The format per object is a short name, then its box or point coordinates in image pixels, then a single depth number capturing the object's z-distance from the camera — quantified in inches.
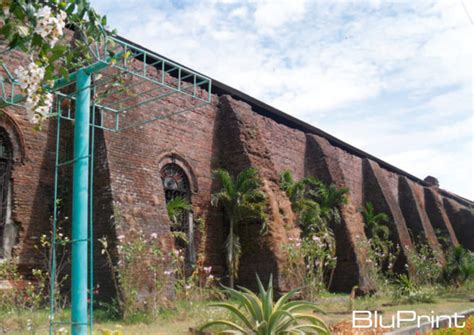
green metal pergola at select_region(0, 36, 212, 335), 189.2
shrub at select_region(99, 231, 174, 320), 362.9
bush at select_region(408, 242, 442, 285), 660.7
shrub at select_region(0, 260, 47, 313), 328.5
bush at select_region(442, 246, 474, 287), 725.9
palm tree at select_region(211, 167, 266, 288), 519.8
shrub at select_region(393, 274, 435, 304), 526.9
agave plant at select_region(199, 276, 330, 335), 239.0
